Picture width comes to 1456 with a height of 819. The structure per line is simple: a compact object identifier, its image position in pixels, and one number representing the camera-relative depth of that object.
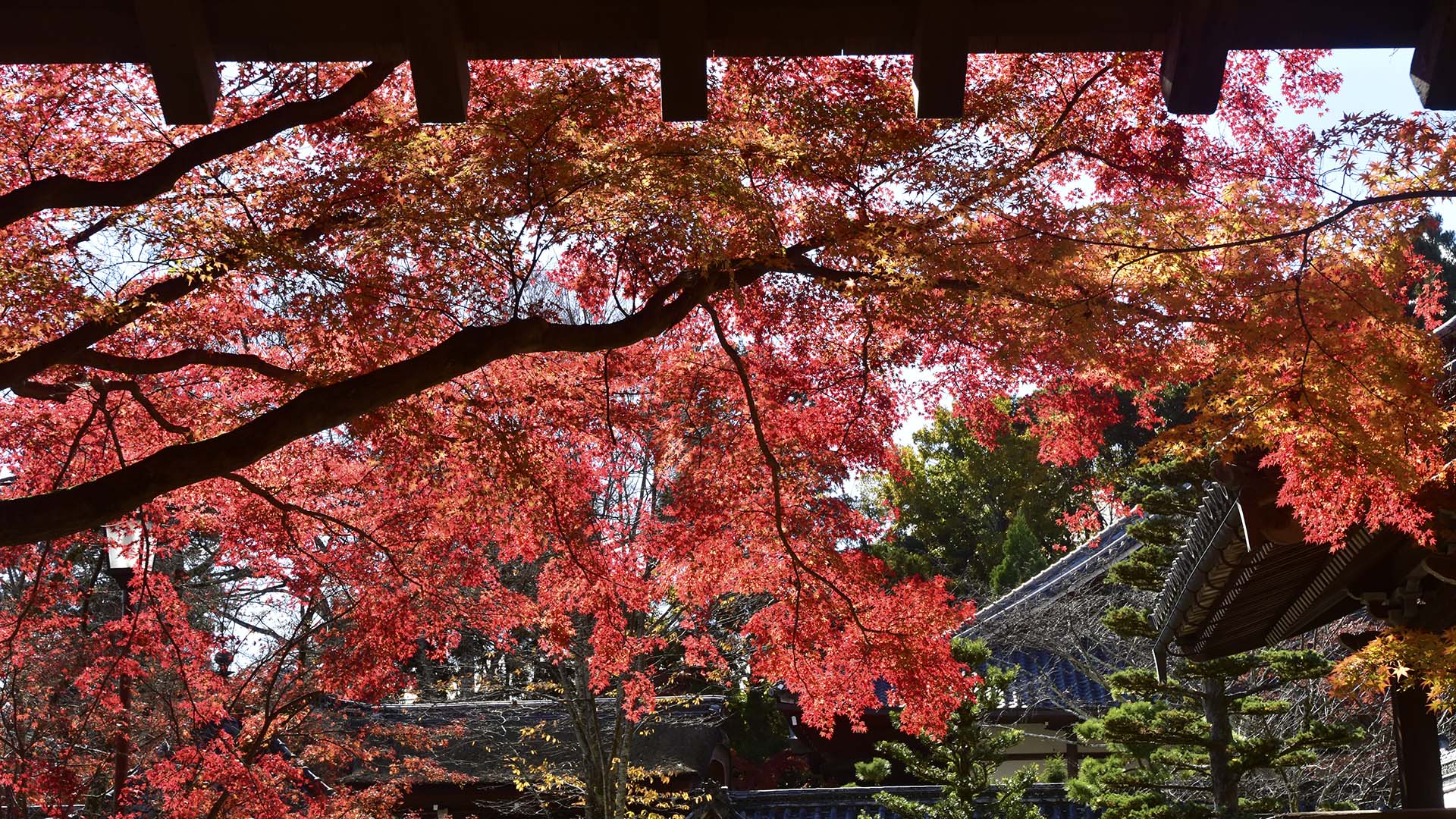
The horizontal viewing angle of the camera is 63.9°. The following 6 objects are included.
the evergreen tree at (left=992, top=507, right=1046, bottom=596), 20.23
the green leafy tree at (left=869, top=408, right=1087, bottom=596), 22.36
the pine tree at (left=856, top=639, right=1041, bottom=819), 10.30
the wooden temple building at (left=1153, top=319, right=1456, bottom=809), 4.62
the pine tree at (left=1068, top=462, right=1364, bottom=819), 8.84
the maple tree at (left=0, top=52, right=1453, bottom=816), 4.77
